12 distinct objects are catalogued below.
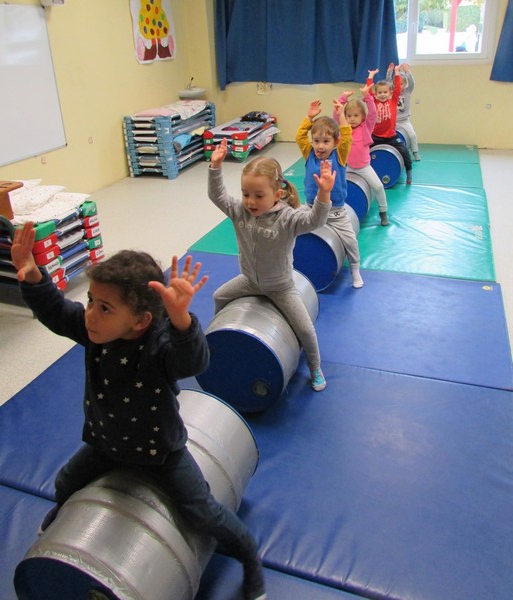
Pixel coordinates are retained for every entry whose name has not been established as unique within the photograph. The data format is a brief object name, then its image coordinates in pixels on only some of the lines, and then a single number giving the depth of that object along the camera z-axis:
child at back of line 5.91
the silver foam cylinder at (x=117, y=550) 1.40
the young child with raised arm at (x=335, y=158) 3.31
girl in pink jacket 4.41
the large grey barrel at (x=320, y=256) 3.45
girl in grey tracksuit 2.34
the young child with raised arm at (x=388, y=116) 5.38
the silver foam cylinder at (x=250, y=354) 2.35
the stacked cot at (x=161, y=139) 6.23
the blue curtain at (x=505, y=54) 6.53
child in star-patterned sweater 1.32
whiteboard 4.61
